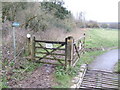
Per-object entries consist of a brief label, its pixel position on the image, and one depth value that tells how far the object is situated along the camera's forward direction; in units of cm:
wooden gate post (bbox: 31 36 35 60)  607
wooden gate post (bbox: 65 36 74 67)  547
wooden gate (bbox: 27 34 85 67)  549
